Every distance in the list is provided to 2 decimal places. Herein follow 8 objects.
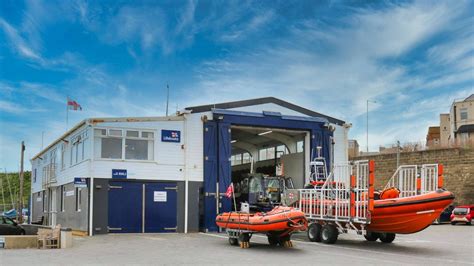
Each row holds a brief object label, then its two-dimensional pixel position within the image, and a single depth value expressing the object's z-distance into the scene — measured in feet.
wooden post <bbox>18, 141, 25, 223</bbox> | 139.13
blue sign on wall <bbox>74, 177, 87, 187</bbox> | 71.56
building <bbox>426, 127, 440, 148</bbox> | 288.78
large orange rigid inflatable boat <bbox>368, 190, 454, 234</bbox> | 52.70
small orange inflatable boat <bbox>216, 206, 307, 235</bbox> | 52.29
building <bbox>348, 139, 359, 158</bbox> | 173.24
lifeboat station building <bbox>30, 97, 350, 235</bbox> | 72.64
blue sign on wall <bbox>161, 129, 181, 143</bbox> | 76.28
